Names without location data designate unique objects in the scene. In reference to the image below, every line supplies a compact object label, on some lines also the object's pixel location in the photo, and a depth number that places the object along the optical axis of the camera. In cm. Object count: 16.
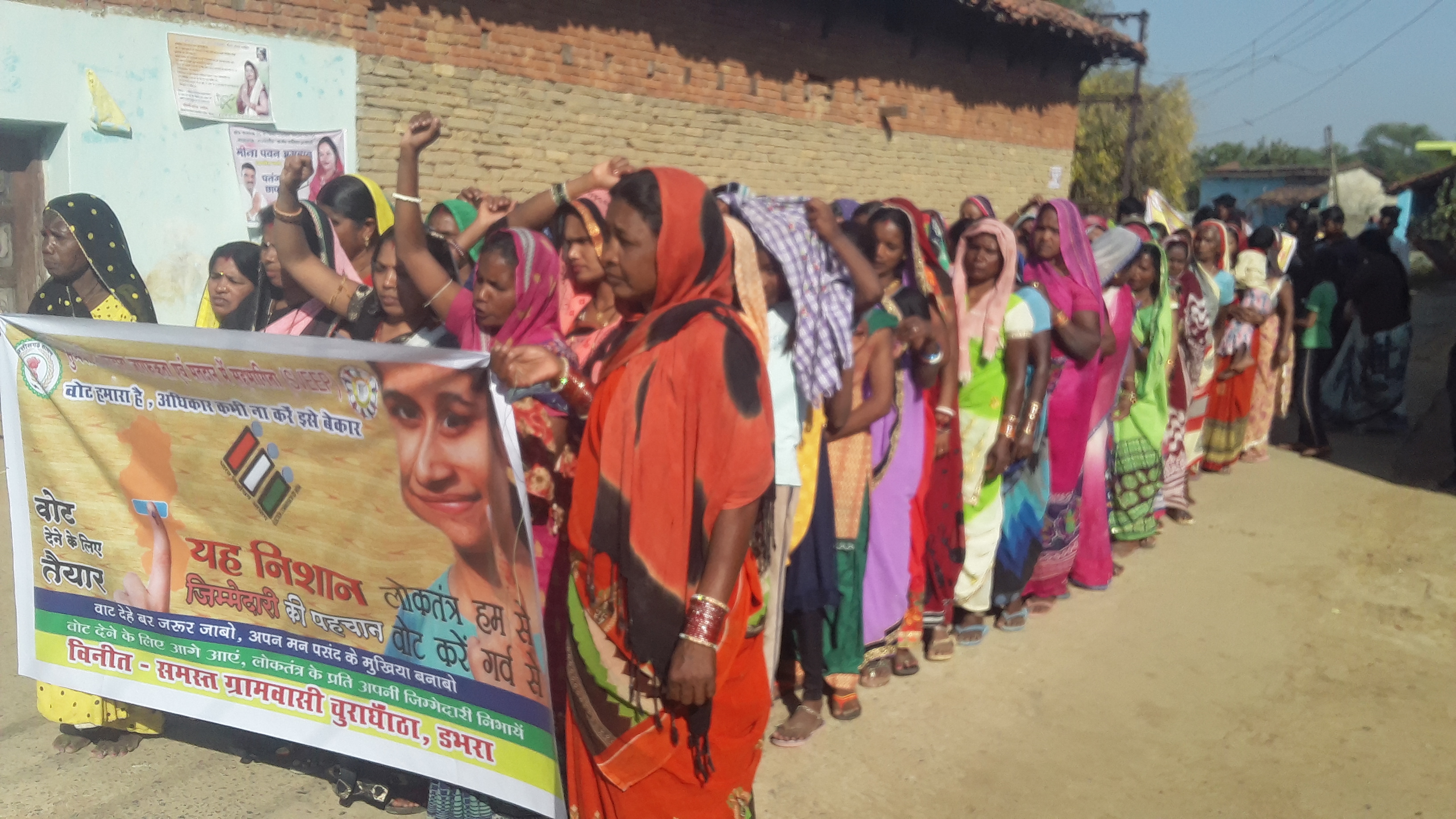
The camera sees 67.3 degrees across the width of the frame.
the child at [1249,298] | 791
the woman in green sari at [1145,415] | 596
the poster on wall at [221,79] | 711
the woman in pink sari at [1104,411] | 551
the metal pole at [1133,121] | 2567
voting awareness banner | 275
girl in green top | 905
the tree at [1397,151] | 7312
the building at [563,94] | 691
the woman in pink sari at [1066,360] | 489
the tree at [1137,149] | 2850
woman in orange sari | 228
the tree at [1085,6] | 3825
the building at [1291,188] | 3712
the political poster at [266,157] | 756
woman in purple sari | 408
